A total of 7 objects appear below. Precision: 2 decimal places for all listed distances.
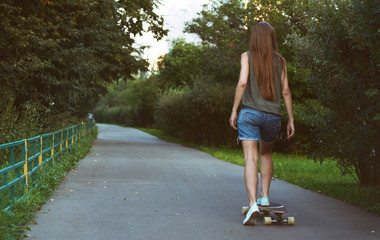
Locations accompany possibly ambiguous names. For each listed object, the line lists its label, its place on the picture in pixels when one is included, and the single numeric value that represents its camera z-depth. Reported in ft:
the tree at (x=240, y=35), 73.82
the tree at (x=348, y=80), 21.62
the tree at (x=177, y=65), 134.21
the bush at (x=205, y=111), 74.80
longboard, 18.57
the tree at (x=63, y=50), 40.29
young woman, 19.08
